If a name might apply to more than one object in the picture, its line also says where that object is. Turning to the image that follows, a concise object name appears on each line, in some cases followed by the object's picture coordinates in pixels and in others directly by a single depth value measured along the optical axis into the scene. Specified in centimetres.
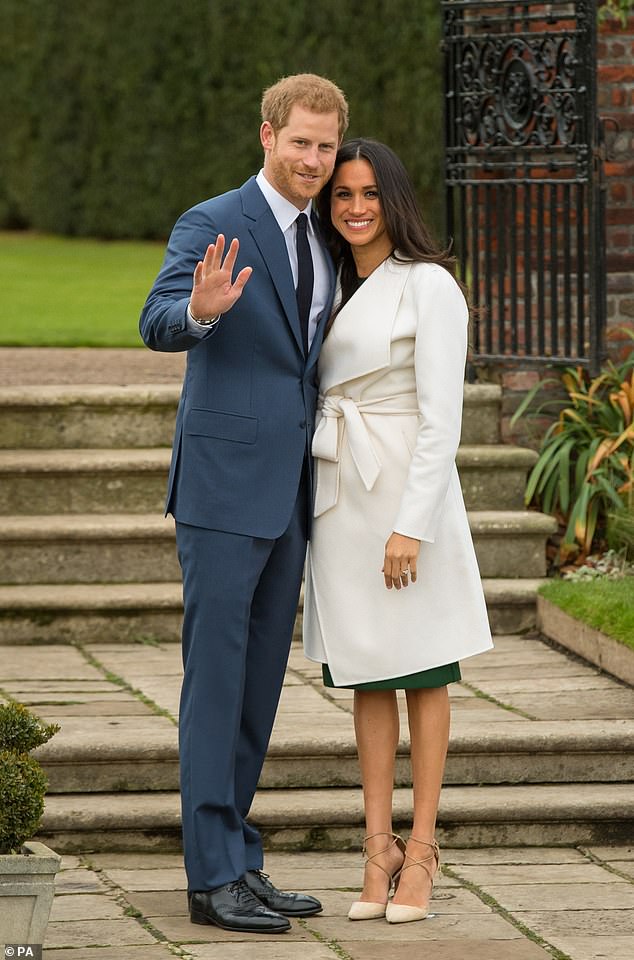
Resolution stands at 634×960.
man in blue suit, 749
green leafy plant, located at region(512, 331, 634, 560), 1311
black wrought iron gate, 1341
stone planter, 668
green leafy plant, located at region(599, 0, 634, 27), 1360
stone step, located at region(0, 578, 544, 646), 1210
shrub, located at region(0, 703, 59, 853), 677
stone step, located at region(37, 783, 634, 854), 889
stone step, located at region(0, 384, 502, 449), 1364
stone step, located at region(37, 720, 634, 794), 920
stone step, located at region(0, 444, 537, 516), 1316
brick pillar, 1391
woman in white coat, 747
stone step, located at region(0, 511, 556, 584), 1263
